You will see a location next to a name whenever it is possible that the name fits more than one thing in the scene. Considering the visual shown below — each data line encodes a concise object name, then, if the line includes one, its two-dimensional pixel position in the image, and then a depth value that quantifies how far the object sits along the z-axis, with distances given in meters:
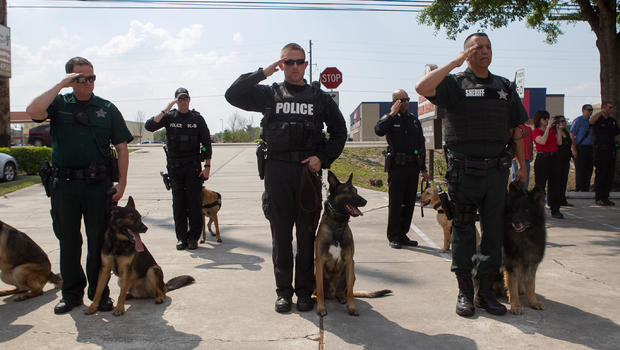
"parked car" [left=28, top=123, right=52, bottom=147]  27.04
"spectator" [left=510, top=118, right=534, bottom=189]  7.55
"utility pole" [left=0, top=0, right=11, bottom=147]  15.02
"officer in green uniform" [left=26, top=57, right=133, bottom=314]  3.57
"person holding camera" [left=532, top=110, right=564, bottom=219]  7.77
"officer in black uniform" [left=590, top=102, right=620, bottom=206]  8.87
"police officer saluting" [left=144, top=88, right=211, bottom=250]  6.00
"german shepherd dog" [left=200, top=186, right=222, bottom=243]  6.56
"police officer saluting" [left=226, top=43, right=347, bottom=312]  3.66
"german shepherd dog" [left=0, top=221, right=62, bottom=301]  3.87
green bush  15.21
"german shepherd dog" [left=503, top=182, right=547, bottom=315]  3.59
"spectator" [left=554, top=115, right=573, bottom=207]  7.96
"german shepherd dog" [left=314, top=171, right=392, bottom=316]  3.62
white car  13.34
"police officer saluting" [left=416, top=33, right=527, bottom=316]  3.51
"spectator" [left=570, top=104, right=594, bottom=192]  9.54
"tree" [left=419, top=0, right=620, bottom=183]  10.85
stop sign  18.41
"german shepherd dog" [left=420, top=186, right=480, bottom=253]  5.76
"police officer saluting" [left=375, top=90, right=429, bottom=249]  6.03
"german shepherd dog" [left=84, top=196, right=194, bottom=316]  3.61
